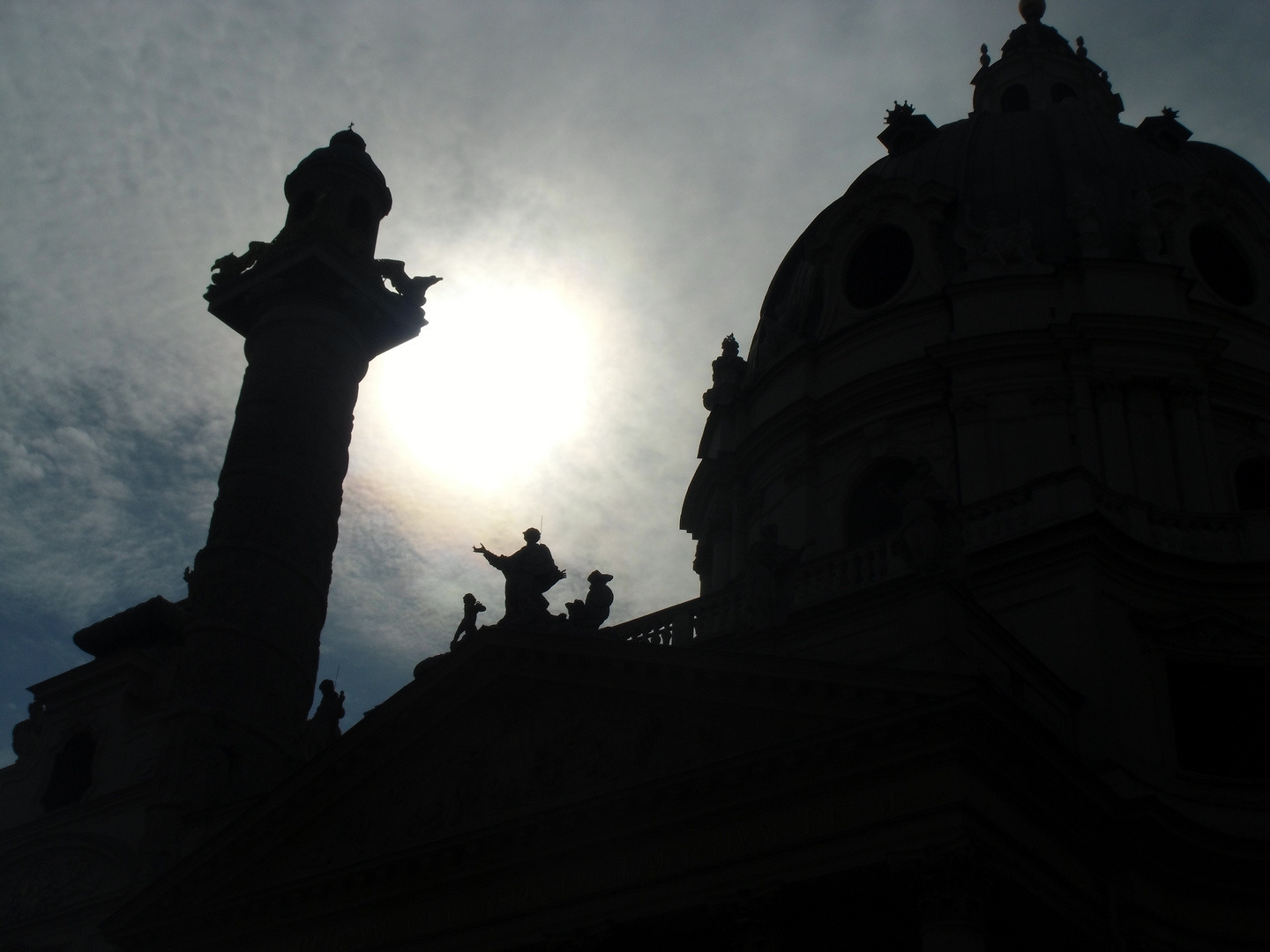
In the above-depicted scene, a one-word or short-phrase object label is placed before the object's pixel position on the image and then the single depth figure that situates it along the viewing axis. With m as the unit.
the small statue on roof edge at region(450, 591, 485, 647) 22.47
